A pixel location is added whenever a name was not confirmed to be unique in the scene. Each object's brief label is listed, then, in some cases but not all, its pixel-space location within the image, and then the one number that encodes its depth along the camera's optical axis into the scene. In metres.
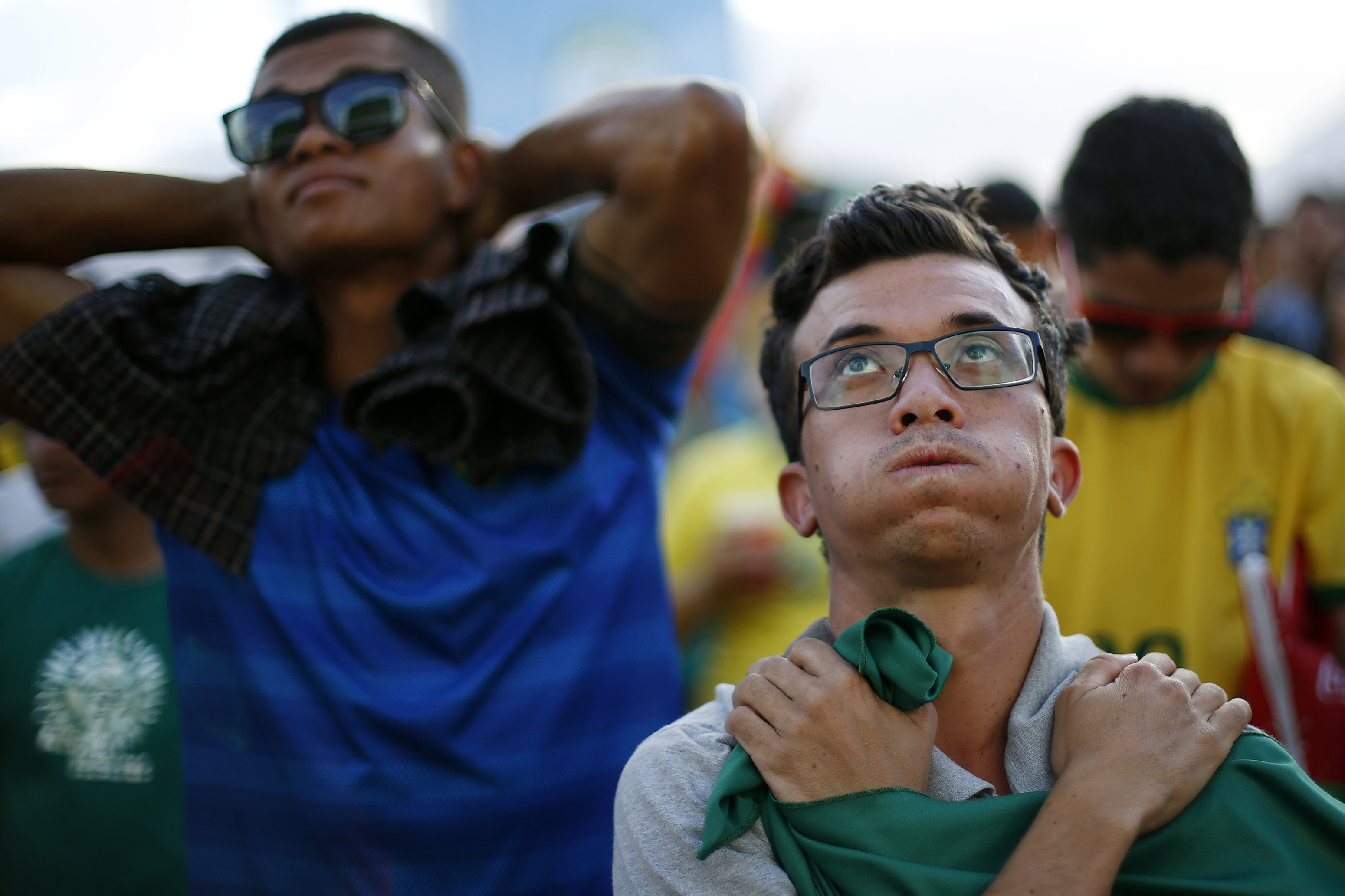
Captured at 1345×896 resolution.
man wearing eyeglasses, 1.33
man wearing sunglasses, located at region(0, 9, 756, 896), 2.19
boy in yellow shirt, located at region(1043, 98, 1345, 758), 2.46
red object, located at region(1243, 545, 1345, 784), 2.28
